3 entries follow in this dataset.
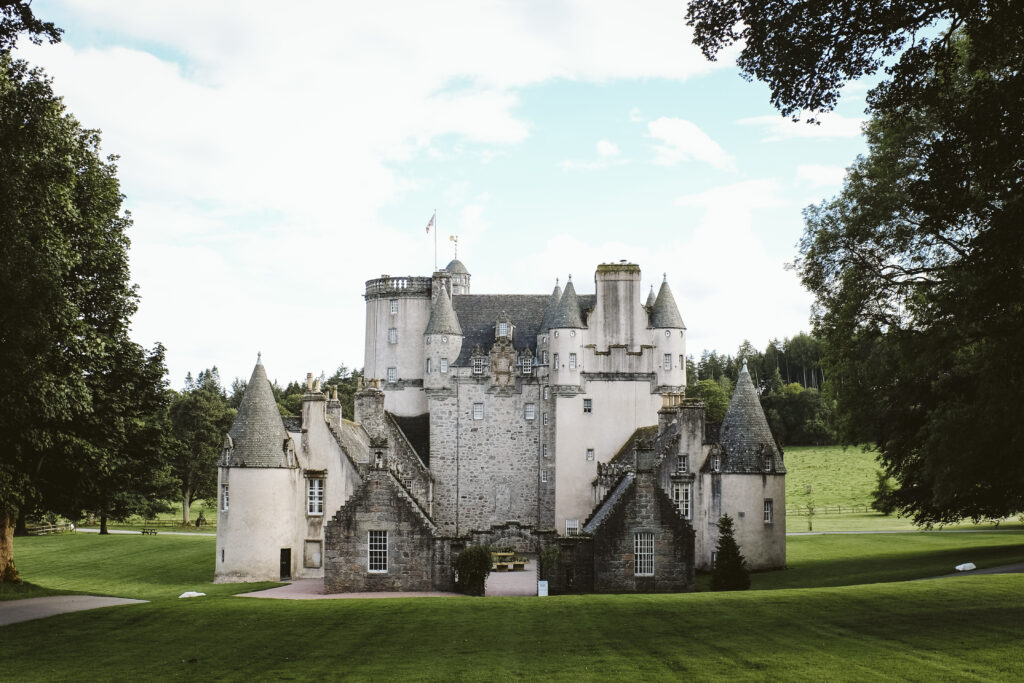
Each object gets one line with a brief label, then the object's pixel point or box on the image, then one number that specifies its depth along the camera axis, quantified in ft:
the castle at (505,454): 130.31
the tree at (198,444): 289.33
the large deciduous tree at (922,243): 64.64
